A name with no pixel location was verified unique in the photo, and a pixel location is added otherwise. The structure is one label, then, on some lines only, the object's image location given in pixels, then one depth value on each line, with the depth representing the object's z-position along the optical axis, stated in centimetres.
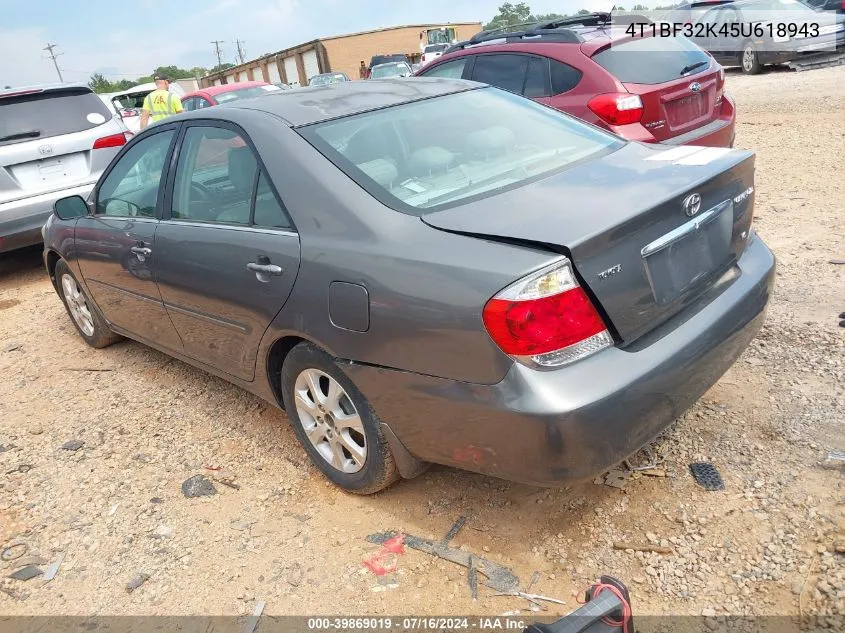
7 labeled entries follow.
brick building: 4069
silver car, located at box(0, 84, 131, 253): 659
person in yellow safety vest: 956
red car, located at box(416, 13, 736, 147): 552
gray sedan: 214
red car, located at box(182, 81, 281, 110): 1254
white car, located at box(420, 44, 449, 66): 2860
